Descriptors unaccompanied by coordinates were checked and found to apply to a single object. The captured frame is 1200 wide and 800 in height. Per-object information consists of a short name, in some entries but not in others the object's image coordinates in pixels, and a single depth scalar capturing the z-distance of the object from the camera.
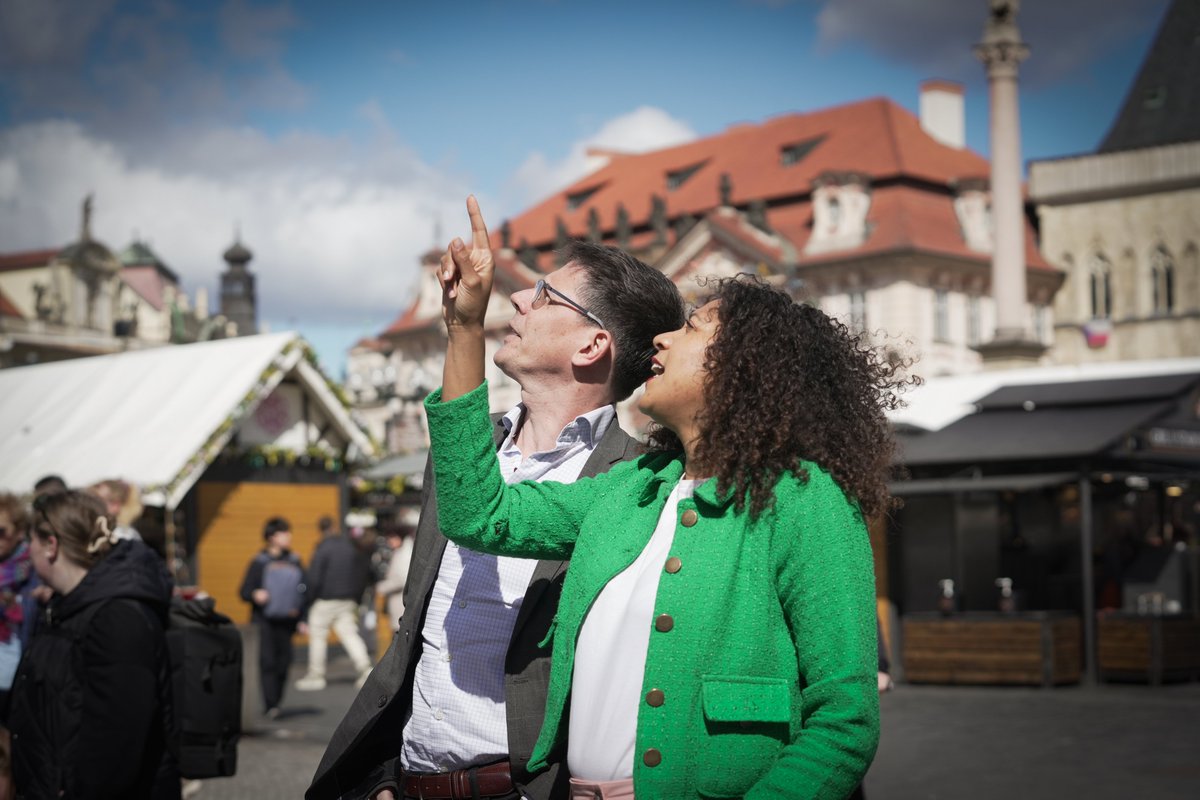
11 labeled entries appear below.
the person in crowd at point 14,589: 7.11
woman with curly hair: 2.64
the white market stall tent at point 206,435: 17.53
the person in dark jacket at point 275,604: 14.66
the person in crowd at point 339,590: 16.83
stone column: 33.84
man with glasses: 3.23
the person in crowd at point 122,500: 8.19
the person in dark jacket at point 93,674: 4.70
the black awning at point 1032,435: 17.23
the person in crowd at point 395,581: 16.83
